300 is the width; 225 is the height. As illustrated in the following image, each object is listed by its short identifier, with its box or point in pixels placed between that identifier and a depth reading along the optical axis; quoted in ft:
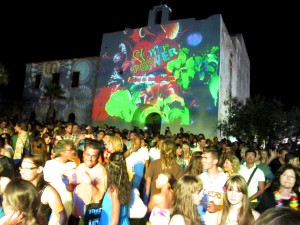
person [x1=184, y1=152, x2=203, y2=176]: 17.28
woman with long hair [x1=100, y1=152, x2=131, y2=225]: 11.68
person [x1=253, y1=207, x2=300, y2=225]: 3.90
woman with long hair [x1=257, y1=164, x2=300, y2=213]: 13.16
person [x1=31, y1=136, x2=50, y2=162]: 18.62
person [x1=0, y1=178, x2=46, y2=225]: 8.11
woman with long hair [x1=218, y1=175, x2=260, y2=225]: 11.04
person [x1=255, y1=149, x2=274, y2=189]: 20.86
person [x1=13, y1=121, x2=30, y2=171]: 23.05
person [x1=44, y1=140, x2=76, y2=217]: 13.32
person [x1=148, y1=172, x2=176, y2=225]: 12.50
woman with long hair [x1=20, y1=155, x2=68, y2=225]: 11.02
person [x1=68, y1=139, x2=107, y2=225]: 12.94
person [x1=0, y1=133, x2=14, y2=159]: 18.04
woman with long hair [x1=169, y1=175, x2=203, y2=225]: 10.00
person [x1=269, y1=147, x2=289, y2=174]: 24.89
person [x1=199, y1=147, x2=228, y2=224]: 13.70
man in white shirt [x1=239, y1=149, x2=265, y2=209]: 17.79
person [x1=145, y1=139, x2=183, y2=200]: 17.39
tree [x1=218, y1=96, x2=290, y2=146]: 70.13
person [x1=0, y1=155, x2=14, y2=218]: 12.57
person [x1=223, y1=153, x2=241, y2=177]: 17.11
